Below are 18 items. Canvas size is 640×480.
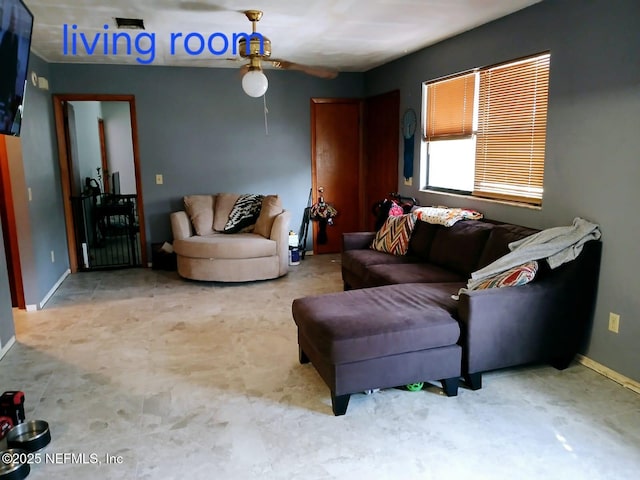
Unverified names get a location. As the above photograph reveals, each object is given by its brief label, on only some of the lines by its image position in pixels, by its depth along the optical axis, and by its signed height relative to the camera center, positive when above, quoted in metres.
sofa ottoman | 2.58 -1.00
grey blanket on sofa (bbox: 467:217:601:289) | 2.99 -0.58
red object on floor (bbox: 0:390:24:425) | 2.46 -1.21
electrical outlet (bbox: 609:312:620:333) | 2.96 -1.01
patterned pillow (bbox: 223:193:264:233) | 5.74 -0.67
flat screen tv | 2.41 +0.51
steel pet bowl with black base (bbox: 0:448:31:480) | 2.07 -1.30
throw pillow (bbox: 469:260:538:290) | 2.92 -0.73
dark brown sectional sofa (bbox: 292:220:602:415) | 2.61 -0.96
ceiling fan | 3.57 +0.71
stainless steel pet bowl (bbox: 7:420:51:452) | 2.31 -1.30
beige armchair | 5.16 -0.91
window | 3.60 +0.17
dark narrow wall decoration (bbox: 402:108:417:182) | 5.26 +0.17
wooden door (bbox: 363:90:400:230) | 5.74 +0.07
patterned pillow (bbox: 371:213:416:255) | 4.49 -0.75
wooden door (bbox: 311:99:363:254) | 6.42 -0.09
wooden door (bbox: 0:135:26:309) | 4.19 -0.63
